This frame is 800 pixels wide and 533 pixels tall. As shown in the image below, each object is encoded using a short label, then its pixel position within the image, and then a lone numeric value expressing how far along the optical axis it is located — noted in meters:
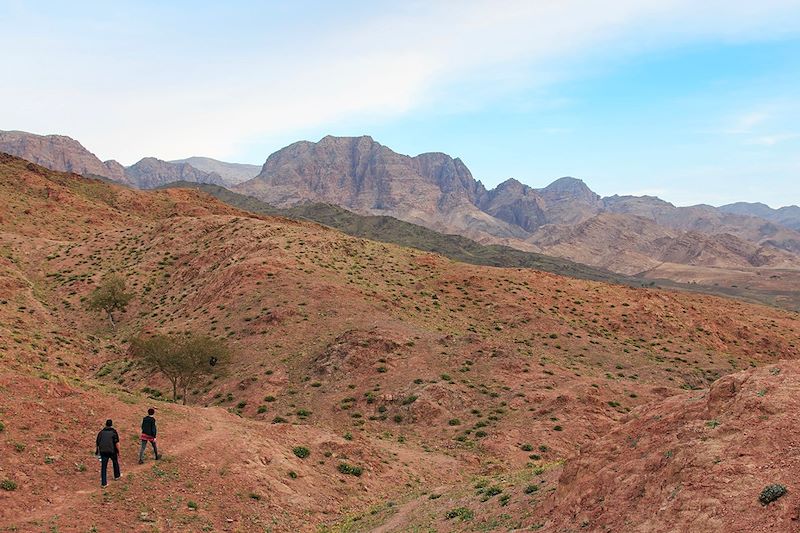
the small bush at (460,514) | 18.59
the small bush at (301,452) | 27.39
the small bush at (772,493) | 10.52
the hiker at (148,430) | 22.08
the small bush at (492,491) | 20.58
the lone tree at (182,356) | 38.28
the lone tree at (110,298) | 60.25
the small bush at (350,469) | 27.31
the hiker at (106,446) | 19.77
